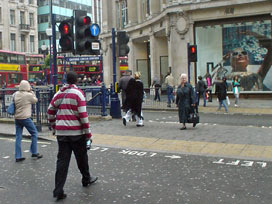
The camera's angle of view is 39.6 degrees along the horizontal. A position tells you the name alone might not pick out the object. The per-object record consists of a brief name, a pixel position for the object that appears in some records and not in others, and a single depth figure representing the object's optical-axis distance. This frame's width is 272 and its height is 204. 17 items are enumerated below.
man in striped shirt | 5.45
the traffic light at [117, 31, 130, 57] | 14.11
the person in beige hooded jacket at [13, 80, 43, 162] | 7.91
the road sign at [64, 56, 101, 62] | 27.32
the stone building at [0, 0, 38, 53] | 61.09
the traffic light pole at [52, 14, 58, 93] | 11.66
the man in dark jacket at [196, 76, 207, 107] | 20.50
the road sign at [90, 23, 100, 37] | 10.86
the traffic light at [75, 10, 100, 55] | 10.78
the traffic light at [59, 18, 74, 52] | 10.64
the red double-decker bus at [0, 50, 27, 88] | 32.16
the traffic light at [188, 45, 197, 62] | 19.23
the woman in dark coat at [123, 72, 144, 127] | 12.27
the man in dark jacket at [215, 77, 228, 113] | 17.36
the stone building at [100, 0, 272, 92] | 23.62
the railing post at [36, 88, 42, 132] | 11.62
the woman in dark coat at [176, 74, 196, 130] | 11.20
